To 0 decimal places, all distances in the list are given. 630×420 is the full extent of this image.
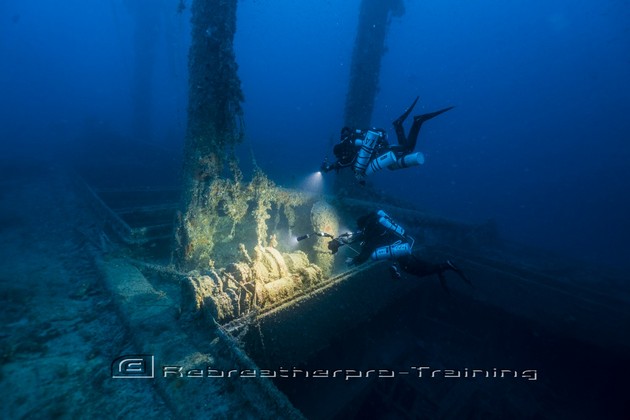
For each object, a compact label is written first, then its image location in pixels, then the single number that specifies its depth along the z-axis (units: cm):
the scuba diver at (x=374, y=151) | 390
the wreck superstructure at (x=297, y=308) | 273
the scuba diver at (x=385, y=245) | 404
